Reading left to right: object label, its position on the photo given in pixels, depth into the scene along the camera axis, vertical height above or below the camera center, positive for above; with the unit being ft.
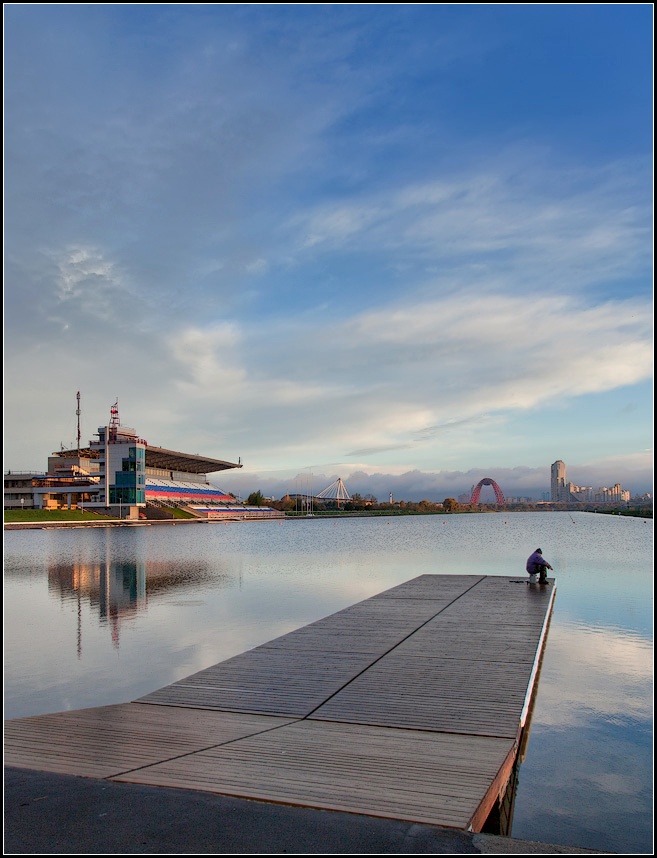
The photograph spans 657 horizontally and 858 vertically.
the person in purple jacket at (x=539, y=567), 73.51 -11.10
